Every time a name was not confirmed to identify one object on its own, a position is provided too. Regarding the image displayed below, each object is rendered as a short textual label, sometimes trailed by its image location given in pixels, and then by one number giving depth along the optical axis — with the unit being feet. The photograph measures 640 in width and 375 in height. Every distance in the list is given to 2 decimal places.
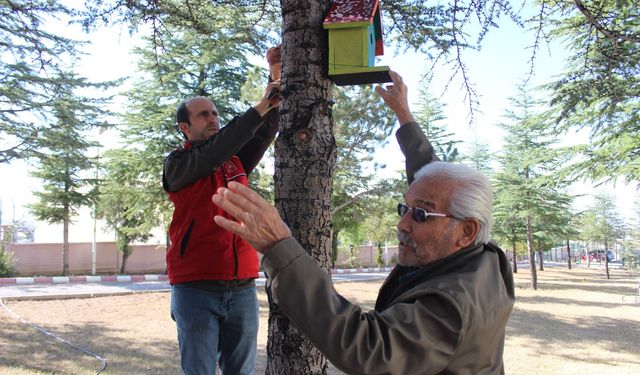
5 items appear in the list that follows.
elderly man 4.20
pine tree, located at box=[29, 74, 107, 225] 47.29
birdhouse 8.03
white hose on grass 23.56
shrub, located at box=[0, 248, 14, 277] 78.74
